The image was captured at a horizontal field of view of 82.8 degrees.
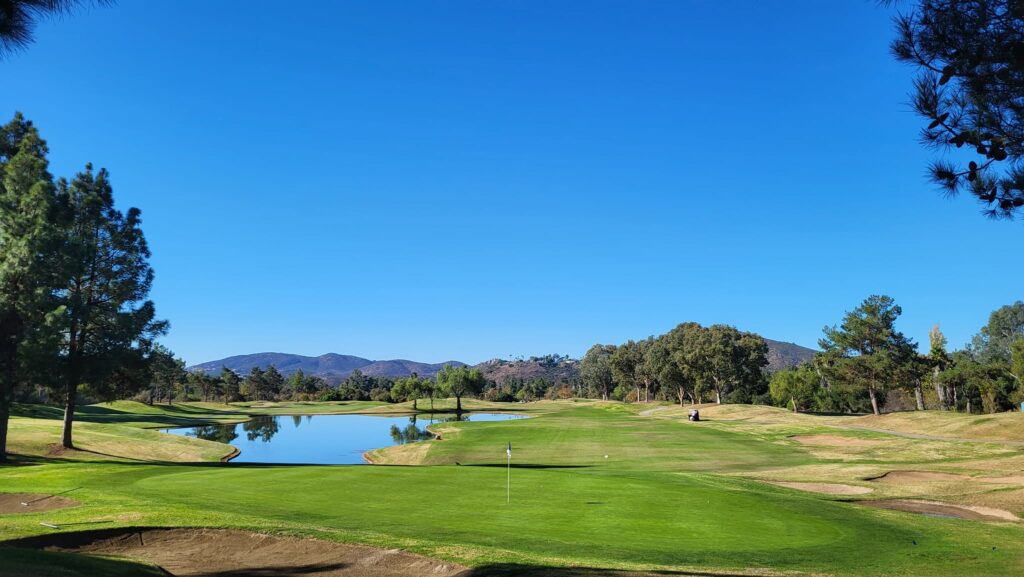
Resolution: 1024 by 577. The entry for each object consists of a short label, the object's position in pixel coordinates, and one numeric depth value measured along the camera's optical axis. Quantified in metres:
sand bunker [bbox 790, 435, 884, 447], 42.17
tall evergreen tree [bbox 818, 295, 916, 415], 68.44
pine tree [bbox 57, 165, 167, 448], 34.88
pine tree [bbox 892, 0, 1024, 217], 8.72
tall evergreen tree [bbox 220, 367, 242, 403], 156.75
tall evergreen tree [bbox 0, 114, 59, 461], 30.12
